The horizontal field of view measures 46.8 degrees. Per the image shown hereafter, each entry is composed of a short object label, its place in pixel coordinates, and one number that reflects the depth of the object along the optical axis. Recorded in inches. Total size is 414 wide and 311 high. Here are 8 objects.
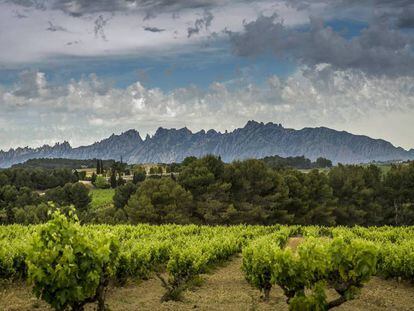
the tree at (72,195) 4409.5
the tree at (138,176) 5745.6
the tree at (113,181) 6333.7
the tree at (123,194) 3661.4
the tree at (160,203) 2407.7
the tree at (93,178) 6665.4
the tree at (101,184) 6353.3
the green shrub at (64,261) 498.6
